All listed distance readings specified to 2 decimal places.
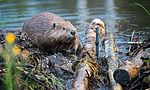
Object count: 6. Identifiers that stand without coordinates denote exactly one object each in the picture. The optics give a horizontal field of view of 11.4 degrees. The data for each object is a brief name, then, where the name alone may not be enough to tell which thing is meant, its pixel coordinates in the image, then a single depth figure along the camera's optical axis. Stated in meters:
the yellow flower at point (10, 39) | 5.05
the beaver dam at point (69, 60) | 7.68
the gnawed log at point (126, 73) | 8.36
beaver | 13.21
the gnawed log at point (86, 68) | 8.78
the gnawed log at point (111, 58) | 8.68
